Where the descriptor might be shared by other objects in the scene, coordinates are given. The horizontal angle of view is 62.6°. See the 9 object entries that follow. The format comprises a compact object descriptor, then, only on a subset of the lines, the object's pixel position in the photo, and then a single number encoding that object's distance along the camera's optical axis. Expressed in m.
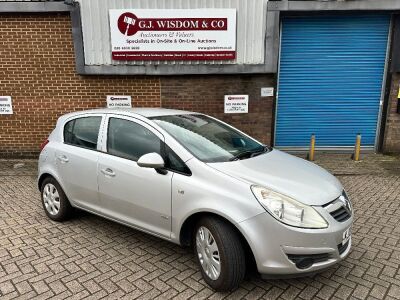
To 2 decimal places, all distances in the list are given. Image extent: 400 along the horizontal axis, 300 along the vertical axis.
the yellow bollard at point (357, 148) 7.75
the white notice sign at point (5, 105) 7.64
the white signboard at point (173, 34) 7.09
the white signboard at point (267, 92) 7.71
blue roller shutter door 7.89
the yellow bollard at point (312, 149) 7.73
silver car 2.64
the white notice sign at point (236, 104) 7.71
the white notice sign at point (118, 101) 7.68
